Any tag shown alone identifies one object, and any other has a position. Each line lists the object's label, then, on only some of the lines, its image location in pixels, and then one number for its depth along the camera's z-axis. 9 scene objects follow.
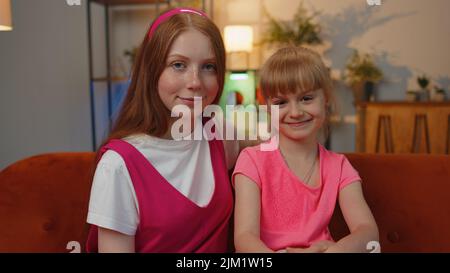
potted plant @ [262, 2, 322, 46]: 3.08
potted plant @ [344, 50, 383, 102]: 3.02
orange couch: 0.97
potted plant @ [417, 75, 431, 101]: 2.92
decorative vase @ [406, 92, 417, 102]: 2.91
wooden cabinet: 2.61
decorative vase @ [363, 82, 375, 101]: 3.03
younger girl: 0.81
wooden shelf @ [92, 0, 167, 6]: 3.10
